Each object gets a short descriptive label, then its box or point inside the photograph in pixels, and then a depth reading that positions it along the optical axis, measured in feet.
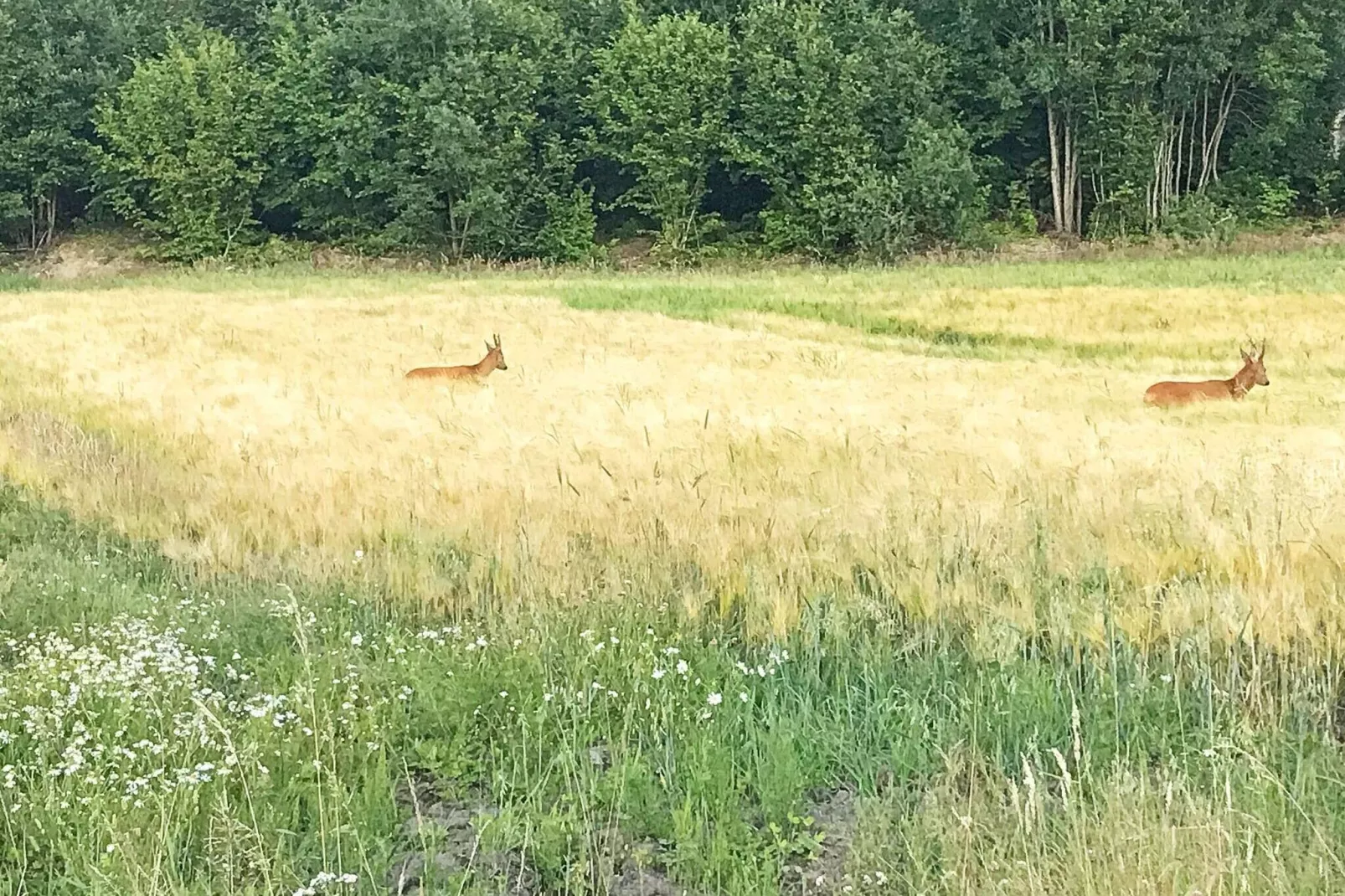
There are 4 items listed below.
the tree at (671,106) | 161.38
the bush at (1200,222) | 149.18
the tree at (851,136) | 152.66
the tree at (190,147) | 169.37
